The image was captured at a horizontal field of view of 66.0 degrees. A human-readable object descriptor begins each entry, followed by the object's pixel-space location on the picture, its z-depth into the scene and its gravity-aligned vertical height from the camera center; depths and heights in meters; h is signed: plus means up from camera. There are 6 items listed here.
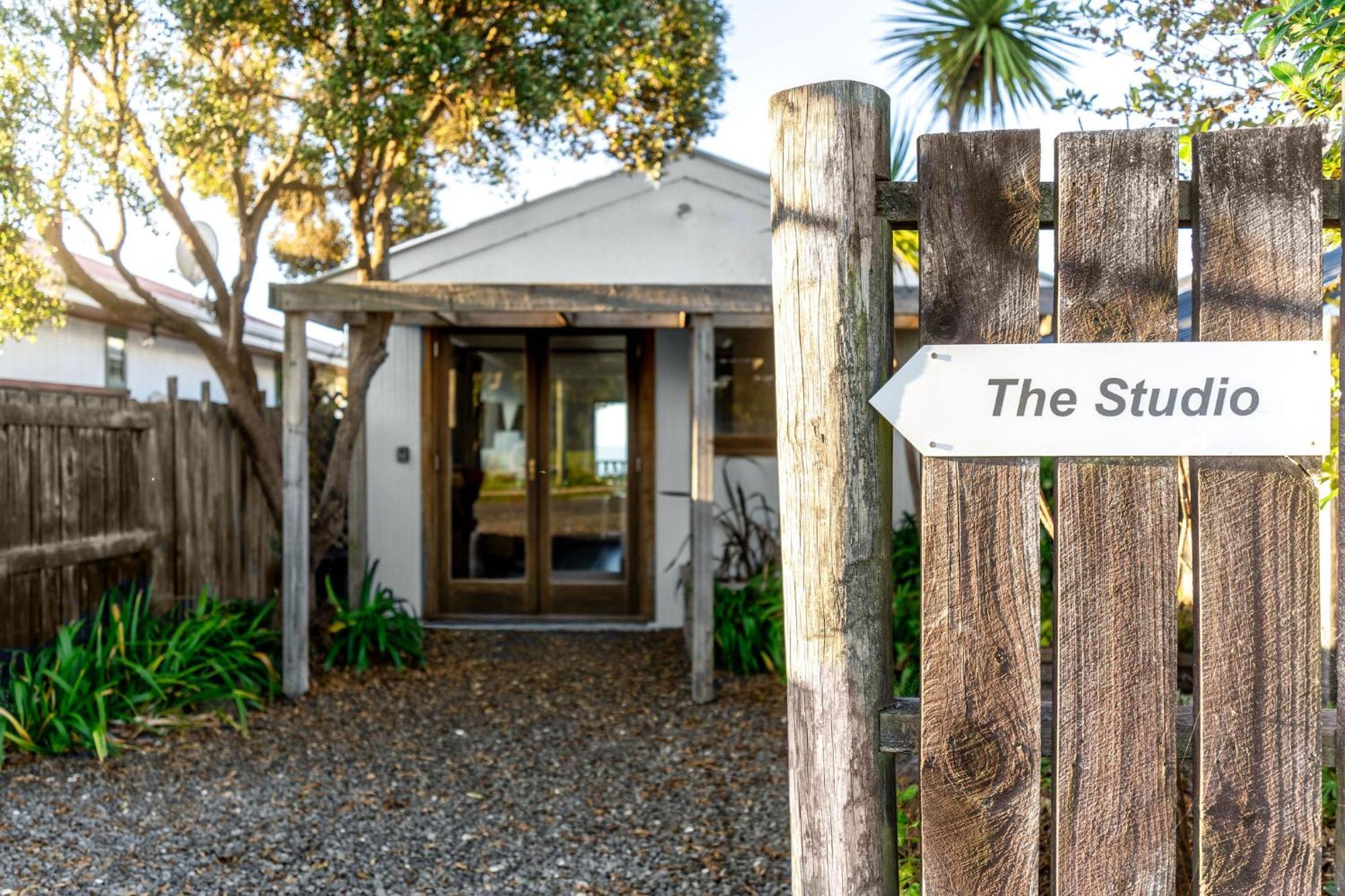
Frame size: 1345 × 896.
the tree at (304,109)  5.13 +2.04
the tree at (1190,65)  3.11 +1.21
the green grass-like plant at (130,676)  4.66 -1.07
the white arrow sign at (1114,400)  1.72 +0.09
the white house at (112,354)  9.50 +1.16
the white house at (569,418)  7.99 +0.32
